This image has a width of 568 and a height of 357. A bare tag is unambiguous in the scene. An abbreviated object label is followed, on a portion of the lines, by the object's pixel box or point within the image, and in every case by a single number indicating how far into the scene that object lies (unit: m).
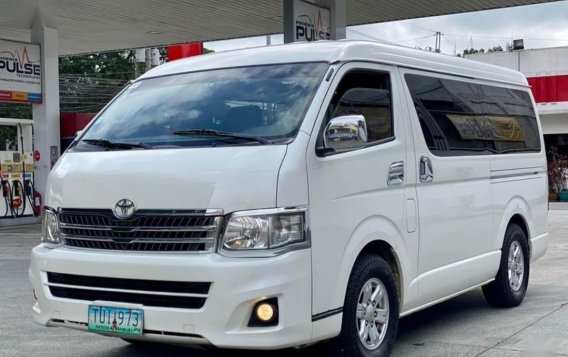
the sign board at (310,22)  15.49
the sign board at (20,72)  18.56
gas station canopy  18.50
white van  4.51
